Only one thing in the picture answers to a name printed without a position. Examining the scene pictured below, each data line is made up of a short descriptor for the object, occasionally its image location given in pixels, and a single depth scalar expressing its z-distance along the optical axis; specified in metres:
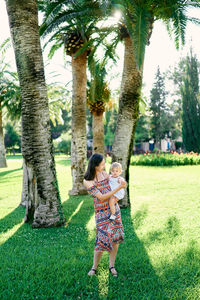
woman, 3.55
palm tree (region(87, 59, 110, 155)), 12.12
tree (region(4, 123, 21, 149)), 58.41
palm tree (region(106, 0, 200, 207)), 7.37
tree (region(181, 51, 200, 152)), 30.33
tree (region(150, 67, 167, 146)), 41.00
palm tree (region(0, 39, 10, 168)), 20.89
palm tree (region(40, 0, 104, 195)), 9.63
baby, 3.52
